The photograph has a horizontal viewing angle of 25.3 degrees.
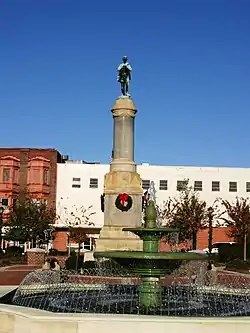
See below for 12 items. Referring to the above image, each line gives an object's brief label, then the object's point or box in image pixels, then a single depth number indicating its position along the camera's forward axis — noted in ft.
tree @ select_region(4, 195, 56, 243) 190.49
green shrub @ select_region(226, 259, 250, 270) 122.71
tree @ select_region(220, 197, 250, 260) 194.53
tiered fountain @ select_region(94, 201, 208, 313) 38.96
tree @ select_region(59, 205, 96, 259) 213.05
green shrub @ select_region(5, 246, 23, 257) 162.14
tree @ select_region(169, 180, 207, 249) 201.16
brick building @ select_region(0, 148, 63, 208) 221.25
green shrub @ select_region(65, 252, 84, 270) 106.73
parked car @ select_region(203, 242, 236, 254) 190.09
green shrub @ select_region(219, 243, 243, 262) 161.38
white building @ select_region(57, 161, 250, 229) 223.10
